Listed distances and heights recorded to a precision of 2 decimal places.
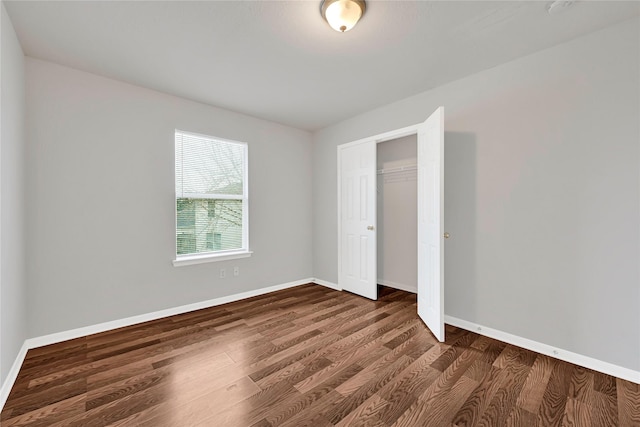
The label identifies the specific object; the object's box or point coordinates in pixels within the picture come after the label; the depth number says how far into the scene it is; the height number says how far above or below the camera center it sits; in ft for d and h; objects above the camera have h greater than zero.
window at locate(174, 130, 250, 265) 11.16 +0.66
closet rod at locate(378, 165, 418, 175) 13.41 +2.19
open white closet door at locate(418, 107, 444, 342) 8.35 -0.33
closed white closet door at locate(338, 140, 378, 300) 12.48 -0.24
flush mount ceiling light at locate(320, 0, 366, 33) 5.86 +4.36
